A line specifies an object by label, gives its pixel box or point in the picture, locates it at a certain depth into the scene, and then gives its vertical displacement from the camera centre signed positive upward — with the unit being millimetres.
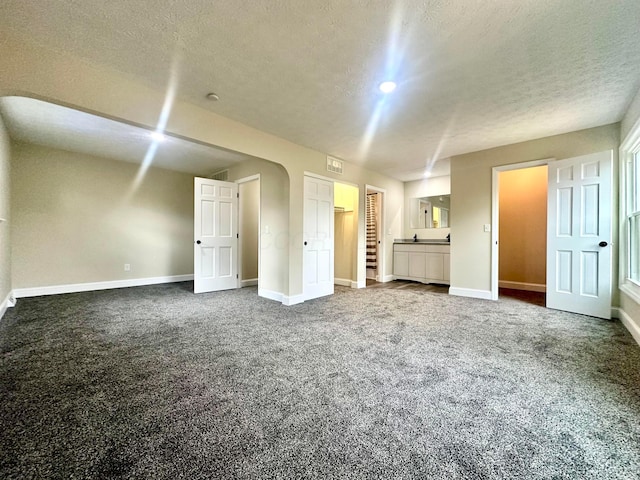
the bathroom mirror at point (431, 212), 6160 +637
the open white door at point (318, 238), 4352 +12
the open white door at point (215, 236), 4805 +47
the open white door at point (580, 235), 3283 +59
